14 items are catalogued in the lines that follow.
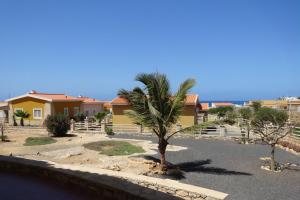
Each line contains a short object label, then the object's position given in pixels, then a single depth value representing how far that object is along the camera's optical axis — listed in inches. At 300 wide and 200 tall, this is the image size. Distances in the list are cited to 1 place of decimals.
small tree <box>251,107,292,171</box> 871.8
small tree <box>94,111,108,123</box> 1337.4
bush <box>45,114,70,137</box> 1128.8
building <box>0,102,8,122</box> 1625.0
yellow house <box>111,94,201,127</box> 1254.9
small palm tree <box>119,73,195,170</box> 593.3
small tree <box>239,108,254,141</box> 923.4
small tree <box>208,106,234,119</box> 2050.0
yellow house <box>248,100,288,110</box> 2365.7
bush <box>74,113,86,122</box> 1522.4
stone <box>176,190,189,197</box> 337.7
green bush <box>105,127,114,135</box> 1172.5
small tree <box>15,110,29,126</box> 1452.6
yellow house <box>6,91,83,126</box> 1439.5
